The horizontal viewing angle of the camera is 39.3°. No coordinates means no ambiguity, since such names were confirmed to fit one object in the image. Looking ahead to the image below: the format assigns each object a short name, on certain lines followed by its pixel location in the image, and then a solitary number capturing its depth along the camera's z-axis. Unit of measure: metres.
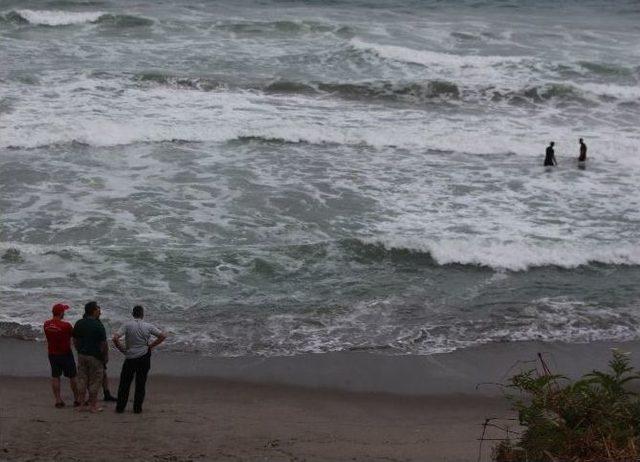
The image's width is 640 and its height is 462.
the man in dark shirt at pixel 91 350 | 10.01
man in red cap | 10.08
